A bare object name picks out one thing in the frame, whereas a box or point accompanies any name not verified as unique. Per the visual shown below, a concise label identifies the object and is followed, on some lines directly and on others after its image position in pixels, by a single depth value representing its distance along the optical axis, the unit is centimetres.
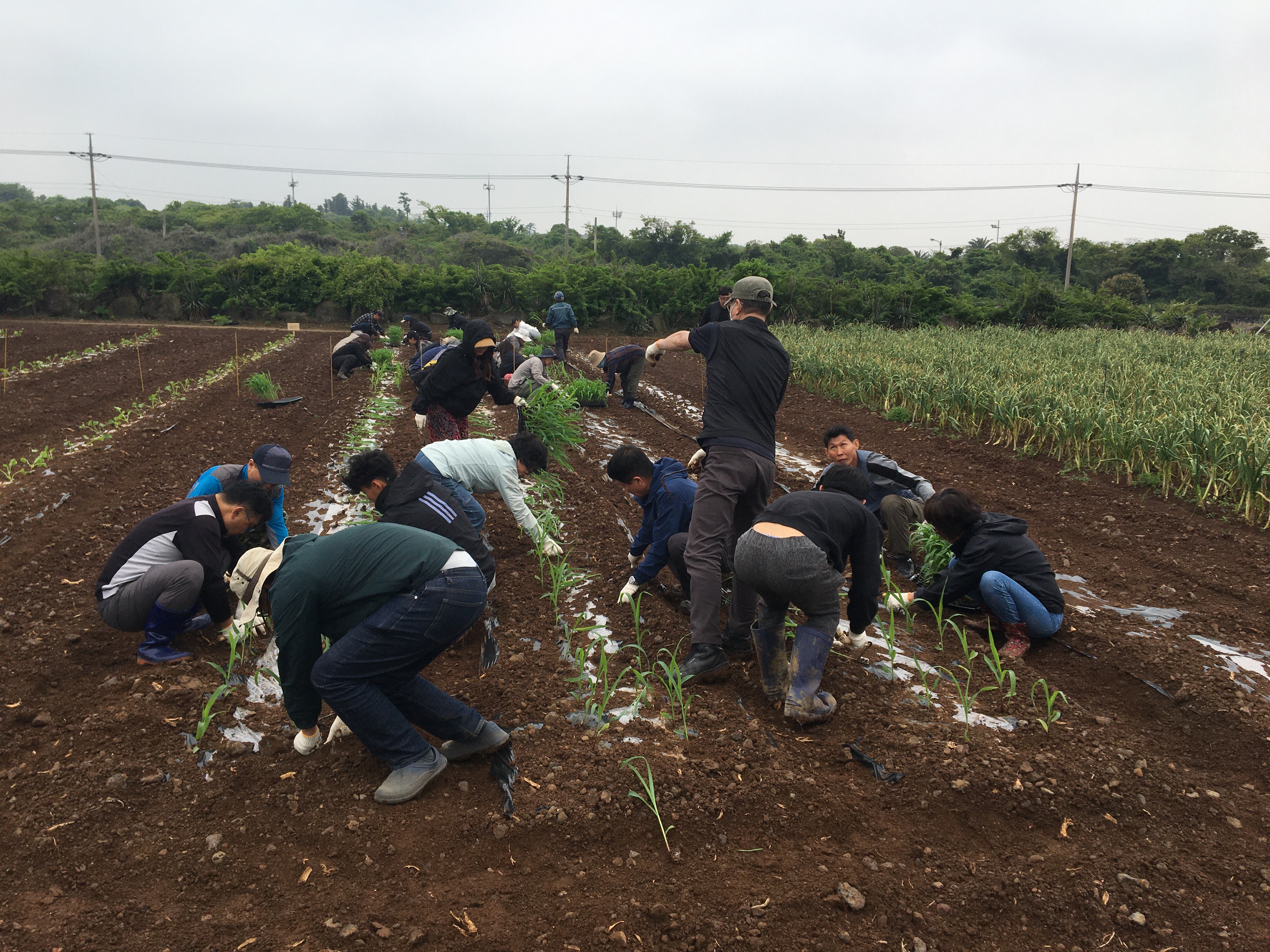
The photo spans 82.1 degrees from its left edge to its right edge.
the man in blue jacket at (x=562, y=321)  1289
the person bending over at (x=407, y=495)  346
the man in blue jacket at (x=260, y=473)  380
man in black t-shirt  321
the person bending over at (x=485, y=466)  417
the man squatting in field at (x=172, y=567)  329
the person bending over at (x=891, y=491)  448
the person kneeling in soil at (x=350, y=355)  1177
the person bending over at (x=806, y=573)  281
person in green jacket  243
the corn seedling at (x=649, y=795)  238
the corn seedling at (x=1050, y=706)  292
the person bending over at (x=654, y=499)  370
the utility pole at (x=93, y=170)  3325
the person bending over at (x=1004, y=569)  359
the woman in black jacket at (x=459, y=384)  504
